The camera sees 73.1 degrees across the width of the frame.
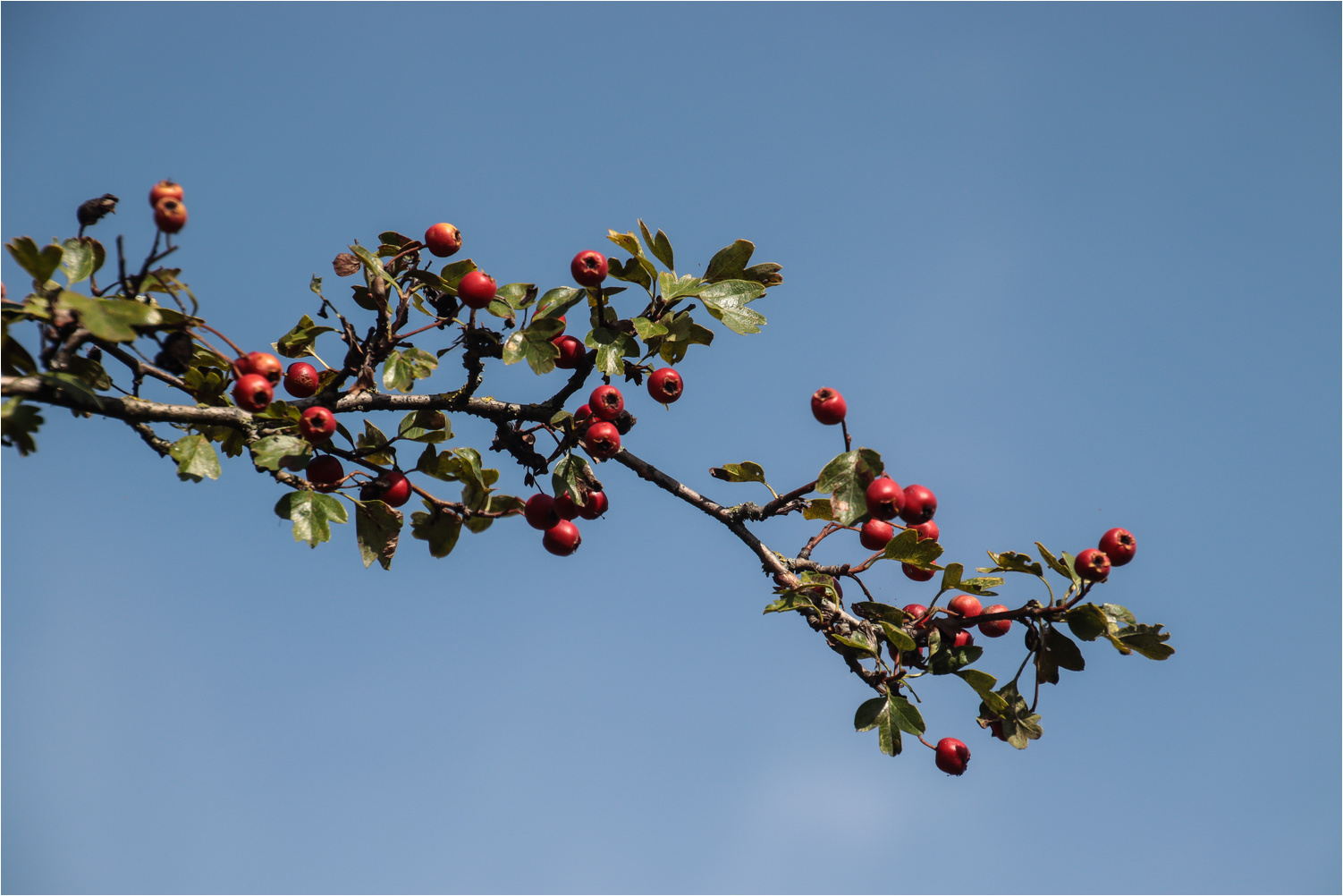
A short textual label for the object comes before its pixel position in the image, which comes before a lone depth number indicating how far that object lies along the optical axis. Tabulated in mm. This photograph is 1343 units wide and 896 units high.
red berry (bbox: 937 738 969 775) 3518
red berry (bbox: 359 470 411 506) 3332
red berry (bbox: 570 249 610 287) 3295
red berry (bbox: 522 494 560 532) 3559
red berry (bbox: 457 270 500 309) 3285
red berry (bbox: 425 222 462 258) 3492
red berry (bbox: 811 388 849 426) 3332
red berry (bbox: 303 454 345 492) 3225
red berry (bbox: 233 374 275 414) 2898
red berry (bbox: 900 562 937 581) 3621
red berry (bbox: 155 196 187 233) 2484
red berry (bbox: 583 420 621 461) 3252
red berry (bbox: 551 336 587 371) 3438
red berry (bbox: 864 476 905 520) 3229
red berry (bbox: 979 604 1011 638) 3561
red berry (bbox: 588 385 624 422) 3322
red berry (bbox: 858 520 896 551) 3613
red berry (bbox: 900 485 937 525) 3332
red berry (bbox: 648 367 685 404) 3488
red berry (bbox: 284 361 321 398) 3270
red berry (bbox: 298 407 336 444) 2992
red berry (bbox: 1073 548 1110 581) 3150
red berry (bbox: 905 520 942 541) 3613
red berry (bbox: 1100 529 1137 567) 3225
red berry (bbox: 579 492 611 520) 3502
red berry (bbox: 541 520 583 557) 3713
